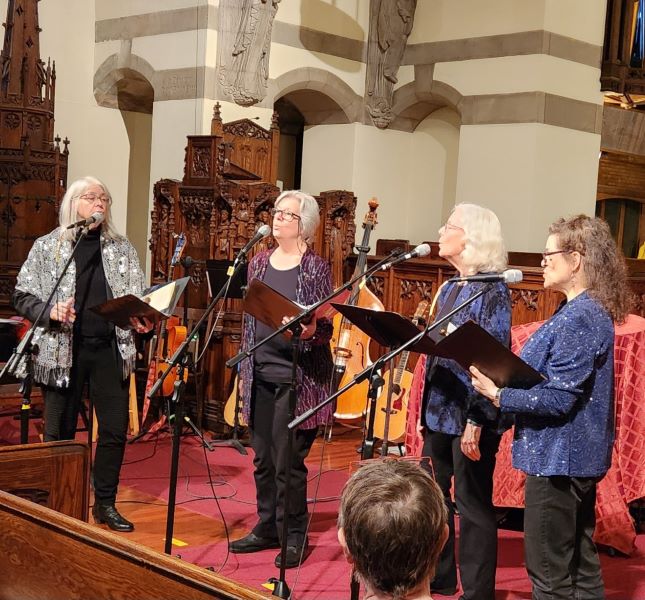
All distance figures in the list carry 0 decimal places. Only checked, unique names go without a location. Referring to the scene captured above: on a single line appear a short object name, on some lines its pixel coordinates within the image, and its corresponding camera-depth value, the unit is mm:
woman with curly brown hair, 3246
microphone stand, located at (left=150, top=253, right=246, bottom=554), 3774
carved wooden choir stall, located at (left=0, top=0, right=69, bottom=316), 8578
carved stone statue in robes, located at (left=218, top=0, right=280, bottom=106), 9688
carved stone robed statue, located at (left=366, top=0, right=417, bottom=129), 11375
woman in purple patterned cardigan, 4398
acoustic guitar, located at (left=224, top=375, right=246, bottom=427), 6980
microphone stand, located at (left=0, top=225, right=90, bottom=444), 4148
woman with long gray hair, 4562
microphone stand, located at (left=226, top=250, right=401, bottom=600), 3680
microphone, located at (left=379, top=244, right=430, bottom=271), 3432
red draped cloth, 4879
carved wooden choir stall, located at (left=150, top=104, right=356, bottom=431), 7715
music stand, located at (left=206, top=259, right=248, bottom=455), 6016
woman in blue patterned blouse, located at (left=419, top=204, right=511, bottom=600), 3754
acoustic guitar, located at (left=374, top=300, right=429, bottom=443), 6379
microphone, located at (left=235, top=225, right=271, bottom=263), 3861
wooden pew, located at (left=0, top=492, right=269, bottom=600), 2115
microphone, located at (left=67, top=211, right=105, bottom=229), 4297
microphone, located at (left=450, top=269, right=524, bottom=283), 3092
